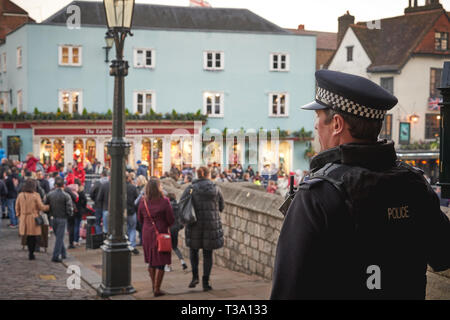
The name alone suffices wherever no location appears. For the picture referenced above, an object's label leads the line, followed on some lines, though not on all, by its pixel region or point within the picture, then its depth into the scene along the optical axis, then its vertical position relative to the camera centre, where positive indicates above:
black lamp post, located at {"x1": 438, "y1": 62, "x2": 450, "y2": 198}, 3.68 +0.00
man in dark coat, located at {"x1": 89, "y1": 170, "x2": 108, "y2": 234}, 13.82 -1.67
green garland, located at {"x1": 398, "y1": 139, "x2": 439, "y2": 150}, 35.22 -0.48
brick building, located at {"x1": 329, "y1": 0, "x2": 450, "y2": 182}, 37.03 +4.82
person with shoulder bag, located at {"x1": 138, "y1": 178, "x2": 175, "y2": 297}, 8.94 -1.45
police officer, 1.99 -0.29
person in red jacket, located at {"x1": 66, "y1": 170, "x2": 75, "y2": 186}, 17.83 -1.30
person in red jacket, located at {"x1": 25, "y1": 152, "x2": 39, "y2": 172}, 19.83 -0.98
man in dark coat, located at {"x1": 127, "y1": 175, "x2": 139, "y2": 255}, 13.32 -1.71
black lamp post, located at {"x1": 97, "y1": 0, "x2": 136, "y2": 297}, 8.80 -0.77
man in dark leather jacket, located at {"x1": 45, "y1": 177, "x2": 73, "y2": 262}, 12.31 -1.62
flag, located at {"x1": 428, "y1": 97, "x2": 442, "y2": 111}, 37.09 +2.20
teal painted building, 33.91 +3.72
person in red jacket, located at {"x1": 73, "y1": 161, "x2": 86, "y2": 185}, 20.02 -1.32
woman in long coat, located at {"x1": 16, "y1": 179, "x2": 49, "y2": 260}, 12.44 -1.63
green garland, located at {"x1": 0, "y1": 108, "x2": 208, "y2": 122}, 32.41 +1.17
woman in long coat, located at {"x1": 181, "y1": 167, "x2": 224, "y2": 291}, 9.28 -1.44
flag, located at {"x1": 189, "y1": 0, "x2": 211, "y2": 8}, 43.81 +10.22
